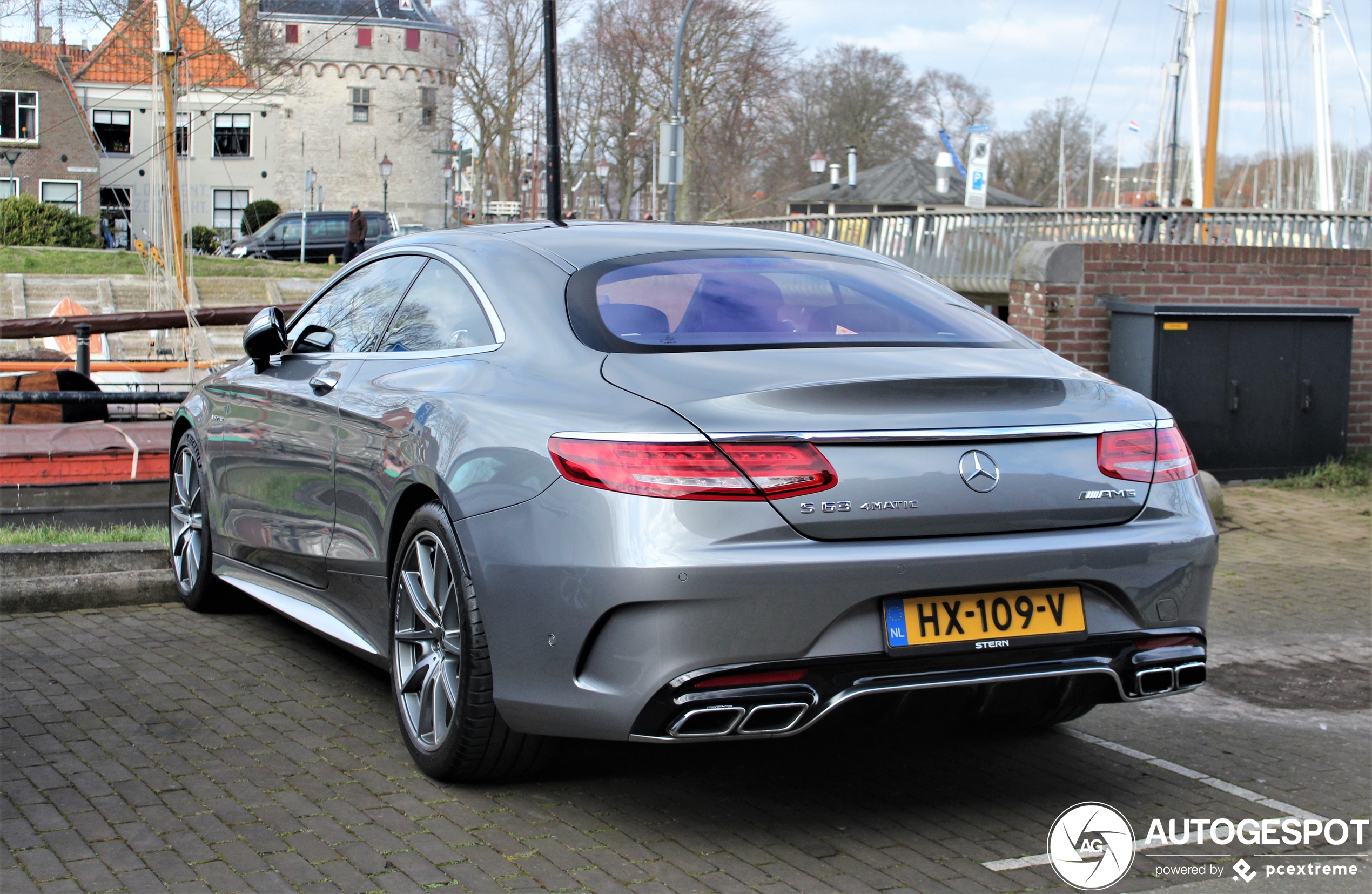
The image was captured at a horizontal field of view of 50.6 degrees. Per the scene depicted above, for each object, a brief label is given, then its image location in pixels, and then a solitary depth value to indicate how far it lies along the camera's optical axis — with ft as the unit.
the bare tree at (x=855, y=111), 255.29
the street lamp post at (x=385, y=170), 229.49
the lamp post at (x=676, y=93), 77.36
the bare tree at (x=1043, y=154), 275.80
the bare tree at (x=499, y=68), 226.38
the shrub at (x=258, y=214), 220.43
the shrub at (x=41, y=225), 147.54
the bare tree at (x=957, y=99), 257.34
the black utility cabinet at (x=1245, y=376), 35.65
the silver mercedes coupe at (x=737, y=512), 10.70
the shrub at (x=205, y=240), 173.99
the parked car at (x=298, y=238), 169.99
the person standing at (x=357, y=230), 123.85
